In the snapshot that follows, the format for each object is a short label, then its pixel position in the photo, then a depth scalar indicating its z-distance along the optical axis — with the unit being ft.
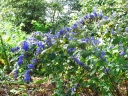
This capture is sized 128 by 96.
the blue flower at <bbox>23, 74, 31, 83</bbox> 7.60
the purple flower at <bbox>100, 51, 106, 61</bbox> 6.68
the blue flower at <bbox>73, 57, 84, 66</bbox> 7.42
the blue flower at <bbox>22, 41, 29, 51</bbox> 7.24
